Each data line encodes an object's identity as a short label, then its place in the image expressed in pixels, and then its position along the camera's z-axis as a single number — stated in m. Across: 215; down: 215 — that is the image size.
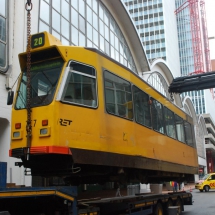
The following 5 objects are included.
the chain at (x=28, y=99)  6.28
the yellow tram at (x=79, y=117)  6.23
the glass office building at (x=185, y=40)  135.62
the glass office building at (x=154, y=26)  103.38
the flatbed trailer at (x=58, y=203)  5.12
